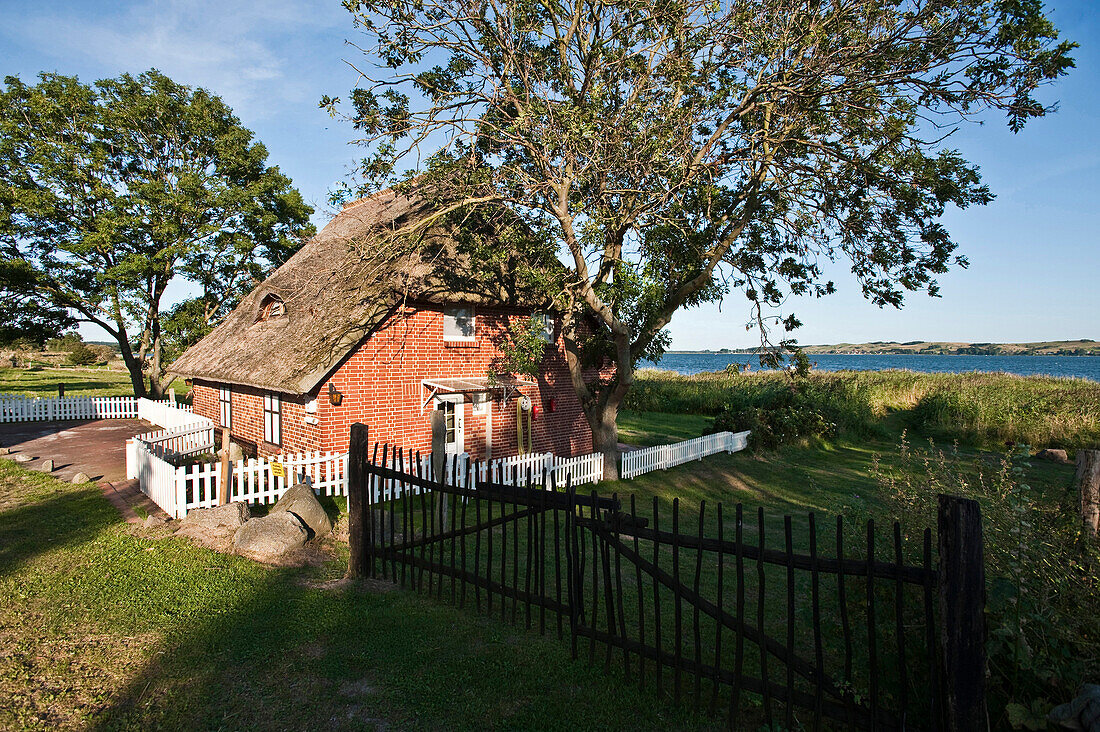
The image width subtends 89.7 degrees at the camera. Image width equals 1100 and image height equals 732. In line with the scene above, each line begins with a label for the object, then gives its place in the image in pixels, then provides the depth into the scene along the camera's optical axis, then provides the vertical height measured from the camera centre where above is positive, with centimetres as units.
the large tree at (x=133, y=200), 2277 +727
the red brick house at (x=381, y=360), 1172 +10
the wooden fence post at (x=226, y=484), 932 -200
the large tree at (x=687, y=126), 976 +450
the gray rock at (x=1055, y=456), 1609 -308
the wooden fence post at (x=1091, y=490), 519 -132
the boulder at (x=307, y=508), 851 -223
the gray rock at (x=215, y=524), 808 -241
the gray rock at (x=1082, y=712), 309 -206
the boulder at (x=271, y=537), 766 -244
